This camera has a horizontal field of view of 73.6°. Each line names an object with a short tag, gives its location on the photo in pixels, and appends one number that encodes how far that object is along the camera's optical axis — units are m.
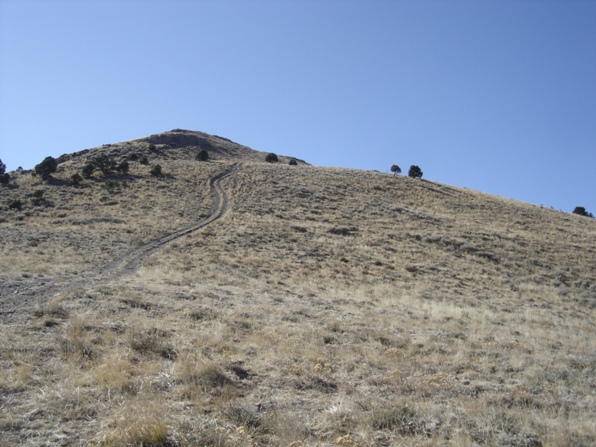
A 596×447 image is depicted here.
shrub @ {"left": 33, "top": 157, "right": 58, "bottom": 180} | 42.75
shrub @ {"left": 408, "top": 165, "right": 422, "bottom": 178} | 59.19
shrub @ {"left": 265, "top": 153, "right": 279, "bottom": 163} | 67.94
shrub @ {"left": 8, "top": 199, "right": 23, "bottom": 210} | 33.80
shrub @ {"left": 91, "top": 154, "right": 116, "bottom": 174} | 46.09
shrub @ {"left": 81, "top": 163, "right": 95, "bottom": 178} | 44.11
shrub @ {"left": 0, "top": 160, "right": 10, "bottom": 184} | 41.75
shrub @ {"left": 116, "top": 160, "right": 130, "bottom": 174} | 46.94
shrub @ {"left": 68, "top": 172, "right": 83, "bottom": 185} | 41.50
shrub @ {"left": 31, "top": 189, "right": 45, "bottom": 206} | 34.97
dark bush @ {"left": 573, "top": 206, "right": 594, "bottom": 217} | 62.66
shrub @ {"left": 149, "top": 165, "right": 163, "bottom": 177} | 46.66
